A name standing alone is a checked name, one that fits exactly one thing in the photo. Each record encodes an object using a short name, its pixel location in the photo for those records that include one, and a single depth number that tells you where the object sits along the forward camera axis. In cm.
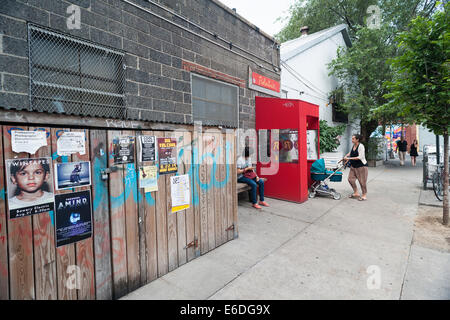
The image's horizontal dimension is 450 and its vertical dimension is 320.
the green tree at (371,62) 1313
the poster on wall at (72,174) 234
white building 1054
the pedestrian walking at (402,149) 1562
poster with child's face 207
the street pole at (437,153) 794
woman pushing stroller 695
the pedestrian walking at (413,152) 1505
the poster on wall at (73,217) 234
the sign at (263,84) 735
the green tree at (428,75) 462
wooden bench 593
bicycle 714
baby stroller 717
